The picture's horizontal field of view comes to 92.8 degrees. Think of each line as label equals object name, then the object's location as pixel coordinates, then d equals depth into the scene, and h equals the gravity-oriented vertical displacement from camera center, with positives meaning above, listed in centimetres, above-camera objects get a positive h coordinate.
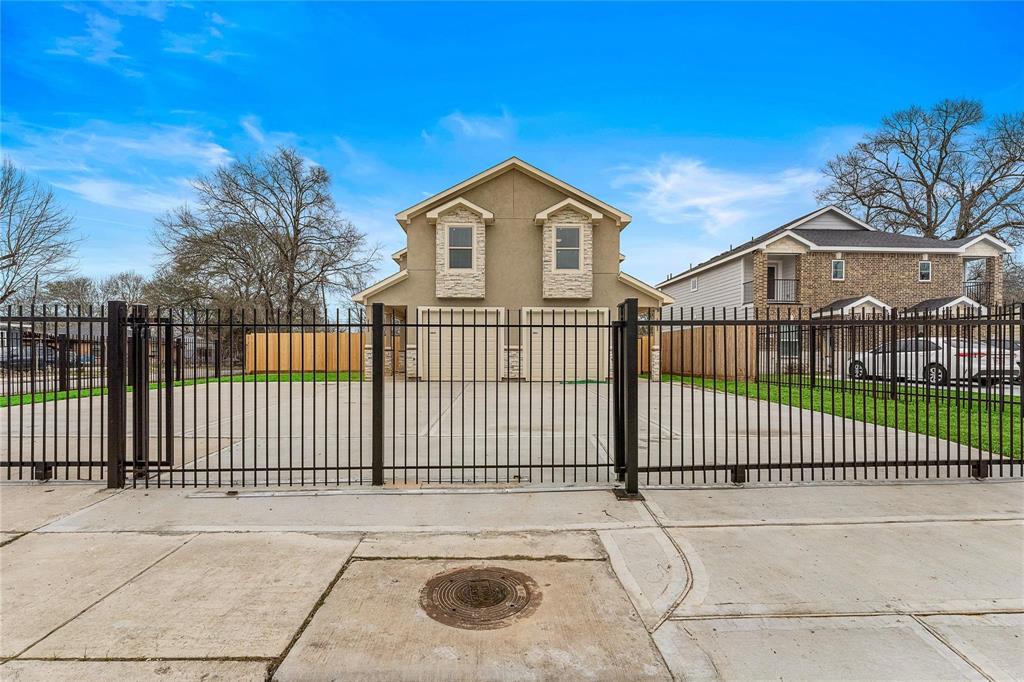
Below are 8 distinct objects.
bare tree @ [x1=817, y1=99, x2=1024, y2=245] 2991 +1095
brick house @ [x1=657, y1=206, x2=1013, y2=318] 2338 +349
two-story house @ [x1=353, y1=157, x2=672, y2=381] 1814 +298
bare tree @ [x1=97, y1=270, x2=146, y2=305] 4303 +521
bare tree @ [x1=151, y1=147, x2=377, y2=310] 2608 +574
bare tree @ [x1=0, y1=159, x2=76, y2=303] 2223 +521
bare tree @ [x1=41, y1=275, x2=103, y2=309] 2456 +293
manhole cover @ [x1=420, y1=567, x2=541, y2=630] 280 -159
